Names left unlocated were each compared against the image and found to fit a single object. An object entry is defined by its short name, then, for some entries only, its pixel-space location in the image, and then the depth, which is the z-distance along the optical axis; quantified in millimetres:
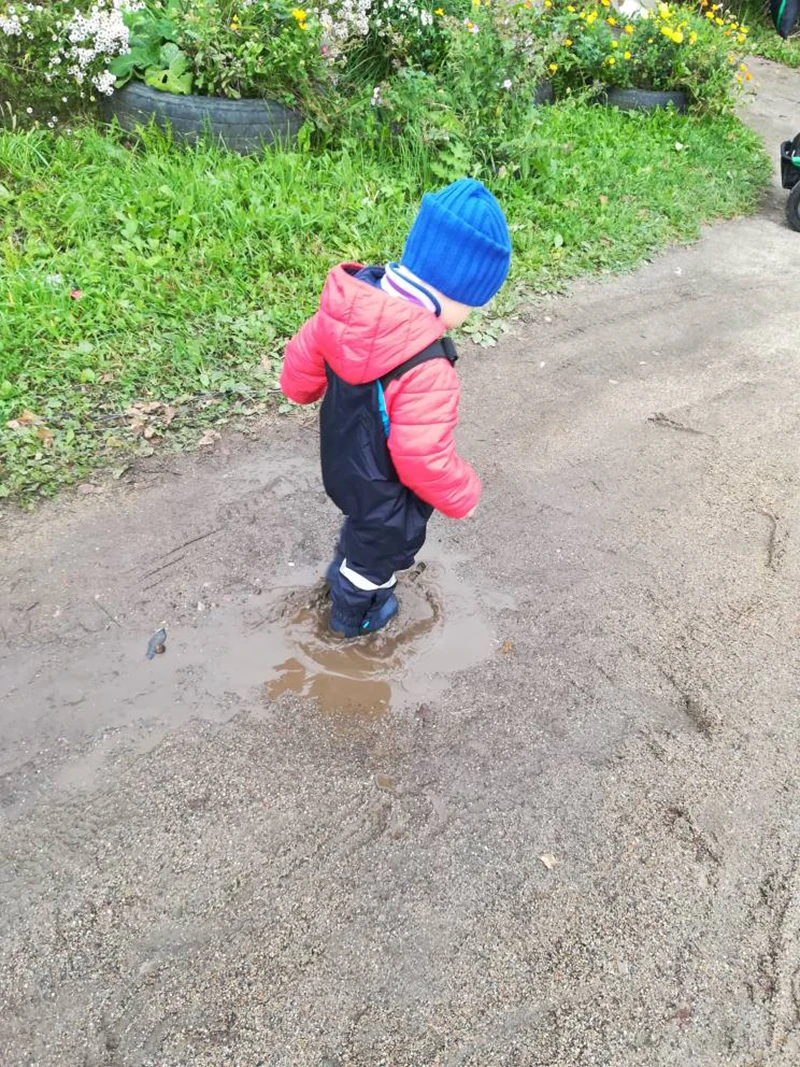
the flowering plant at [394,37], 6160
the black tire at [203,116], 5312
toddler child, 1915
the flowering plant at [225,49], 5285
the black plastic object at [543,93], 7379
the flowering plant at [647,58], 7723
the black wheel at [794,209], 6580
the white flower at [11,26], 5027
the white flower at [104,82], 5281
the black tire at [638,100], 7810
